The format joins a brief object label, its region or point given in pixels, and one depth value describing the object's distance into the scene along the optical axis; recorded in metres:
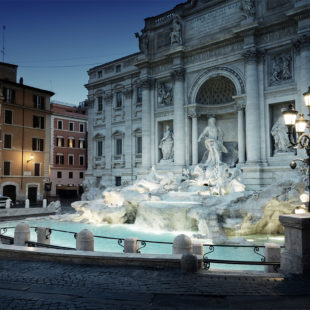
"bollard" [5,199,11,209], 25.08
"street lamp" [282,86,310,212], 8.67
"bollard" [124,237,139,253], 9.58
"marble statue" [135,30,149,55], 29.28
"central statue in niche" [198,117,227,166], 24.31
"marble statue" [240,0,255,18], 22.45
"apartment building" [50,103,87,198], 45.56
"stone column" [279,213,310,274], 6.91
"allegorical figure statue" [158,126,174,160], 27.69
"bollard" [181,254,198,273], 7.56
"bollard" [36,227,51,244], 12.80
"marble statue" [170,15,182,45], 26.73
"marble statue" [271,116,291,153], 21.28
